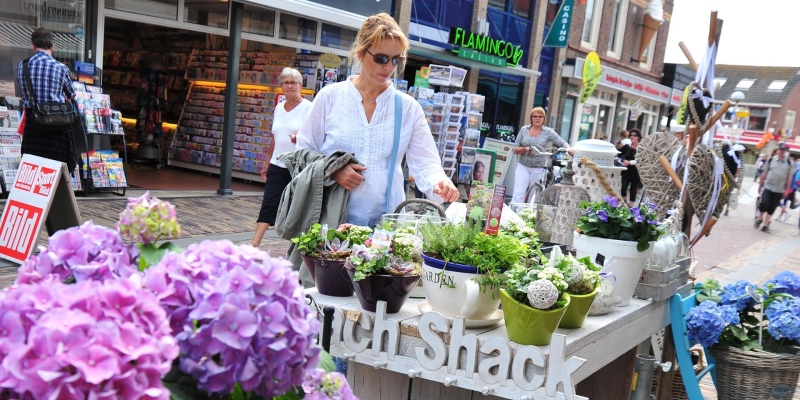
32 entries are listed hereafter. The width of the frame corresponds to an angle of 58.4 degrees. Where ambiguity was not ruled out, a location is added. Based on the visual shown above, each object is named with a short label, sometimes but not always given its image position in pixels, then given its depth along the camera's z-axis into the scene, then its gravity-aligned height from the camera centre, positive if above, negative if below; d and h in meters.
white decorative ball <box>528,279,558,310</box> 1.85 -0.46
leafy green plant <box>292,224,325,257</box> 2.20 -0.47
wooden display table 1.80 -0.66
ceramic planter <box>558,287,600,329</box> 2.05 -0.55
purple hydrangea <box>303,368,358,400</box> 0.94 -0.39
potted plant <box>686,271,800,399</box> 3.07 -0.89
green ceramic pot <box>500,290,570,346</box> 1.85 -0.54
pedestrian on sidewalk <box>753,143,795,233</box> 14.35 -0.82
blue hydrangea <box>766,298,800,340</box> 3.09 -0.76
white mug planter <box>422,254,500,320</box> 1.96 -0.50
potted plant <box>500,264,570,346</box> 1.85 -0.50
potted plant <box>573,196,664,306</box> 2.48 -0.40
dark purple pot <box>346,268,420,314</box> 1.97 -0.53
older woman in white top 5.56 -0.41
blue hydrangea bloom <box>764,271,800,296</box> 3.45 -0.68
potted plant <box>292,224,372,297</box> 2.13 -0.49
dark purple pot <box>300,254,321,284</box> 2.17 -0.53
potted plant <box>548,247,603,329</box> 2.07 -0.49
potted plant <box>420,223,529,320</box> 1.96 -0.44
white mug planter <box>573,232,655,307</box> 2.47 -0.46
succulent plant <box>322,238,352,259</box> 2.16 -0.47
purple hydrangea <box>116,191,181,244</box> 0.85 -0.18
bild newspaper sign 4.88 -1.01
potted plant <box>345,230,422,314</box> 1.97 -0.49
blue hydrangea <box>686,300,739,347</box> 3.03 -0.79
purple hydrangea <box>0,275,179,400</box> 0.63 -0.25
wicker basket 3.12 -1.02
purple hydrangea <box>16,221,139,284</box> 0.82 -0.23
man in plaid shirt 6.48 -0.30
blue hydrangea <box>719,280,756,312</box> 3.36 -0.75
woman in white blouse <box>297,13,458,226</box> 2.73 -0.15
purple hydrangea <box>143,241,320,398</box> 0.74 -0.25
